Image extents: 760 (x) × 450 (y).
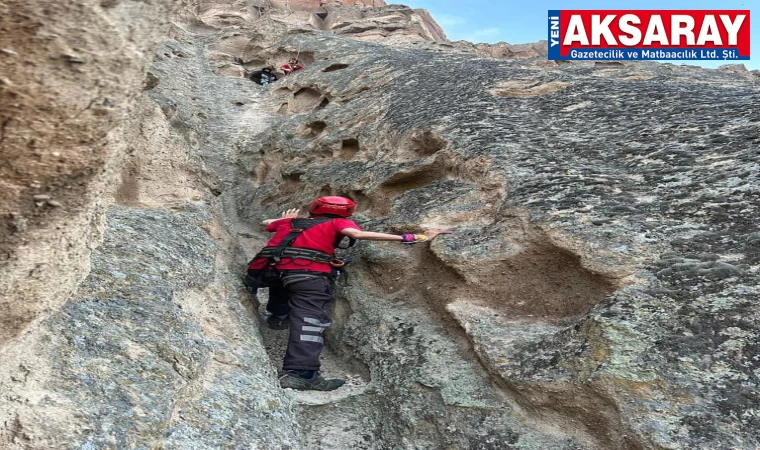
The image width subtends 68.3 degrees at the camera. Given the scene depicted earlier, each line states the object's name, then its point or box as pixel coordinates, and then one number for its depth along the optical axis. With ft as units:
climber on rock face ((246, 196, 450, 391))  16.70
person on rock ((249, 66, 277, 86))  53.57
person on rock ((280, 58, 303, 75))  51.03
